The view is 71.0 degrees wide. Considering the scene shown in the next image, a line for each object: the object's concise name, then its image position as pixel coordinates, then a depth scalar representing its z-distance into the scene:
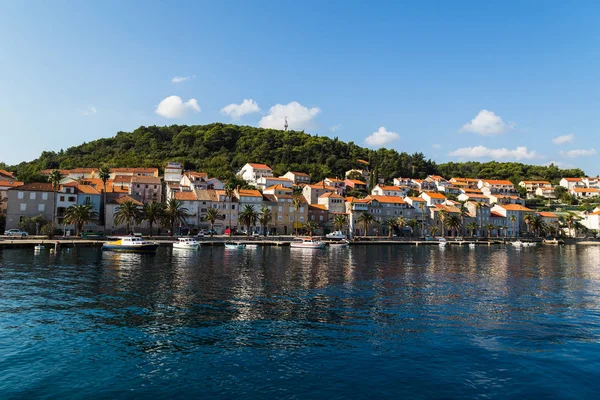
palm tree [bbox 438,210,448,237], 123.69
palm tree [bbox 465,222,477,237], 125.20
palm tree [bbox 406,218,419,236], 119.00
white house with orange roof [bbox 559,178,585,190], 187.75
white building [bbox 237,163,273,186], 140.25
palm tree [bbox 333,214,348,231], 108.50
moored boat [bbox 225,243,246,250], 78.41
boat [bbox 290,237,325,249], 83.12
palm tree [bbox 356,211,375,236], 108.46
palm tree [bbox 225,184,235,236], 101.50
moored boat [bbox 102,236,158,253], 63.53
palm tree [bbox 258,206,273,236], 100.06
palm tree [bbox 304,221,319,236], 105.42
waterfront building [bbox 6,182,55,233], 81.81
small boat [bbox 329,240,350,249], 89.59
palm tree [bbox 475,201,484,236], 131.11
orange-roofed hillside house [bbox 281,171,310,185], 143.12
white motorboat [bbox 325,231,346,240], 100.71
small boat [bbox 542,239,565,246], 124.25
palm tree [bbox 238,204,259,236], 95.44
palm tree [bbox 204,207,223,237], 93.50
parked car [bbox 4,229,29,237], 75.12
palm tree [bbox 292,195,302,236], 110.96
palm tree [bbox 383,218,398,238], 113.94
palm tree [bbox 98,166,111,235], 93.06
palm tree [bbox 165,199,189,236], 87.44
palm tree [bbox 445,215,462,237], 118.44
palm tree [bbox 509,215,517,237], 133.32
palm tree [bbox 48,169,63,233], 77.88
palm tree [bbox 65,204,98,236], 76.44
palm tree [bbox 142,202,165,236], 84.71
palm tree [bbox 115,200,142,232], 82.50
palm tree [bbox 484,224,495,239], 127.40
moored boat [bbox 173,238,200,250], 73.06
